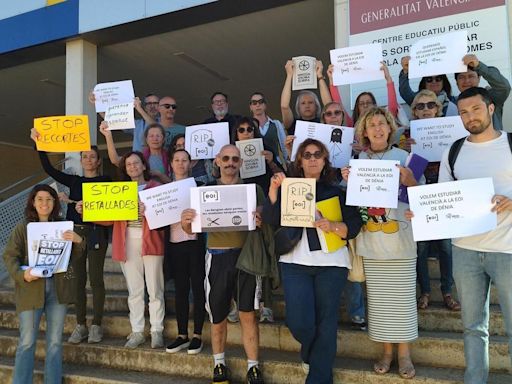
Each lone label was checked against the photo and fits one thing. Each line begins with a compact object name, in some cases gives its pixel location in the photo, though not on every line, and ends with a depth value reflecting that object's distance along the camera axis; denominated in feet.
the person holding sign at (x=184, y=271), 12.78
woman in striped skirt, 10.18
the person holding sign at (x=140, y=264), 13.20
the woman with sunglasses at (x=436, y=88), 13.41
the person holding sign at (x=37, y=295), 11.75
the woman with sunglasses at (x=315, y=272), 10.09
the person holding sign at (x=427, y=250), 12.14
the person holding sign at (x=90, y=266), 14.02
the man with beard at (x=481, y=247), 8.74
